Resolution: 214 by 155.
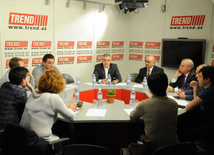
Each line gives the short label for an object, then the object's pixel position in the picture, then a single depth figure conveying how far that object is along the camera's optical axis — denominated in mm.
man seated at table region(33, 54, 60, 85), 4496
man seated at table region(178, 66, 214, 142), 2816
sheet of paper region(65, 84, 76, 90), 4461
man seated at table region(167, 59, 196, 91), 4203
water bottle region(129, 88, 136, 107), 3381
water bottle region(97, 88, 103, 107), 3361
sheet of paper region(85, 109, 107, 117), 2971
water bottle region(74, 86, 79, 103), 3525
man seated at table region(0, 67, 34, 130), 2596
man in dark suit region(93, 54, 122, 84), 5121
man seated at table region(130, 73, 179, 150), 2236
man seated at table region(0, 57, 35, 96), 3842
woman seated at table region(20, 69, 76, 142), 2328
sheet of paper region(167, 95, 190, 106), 3490
